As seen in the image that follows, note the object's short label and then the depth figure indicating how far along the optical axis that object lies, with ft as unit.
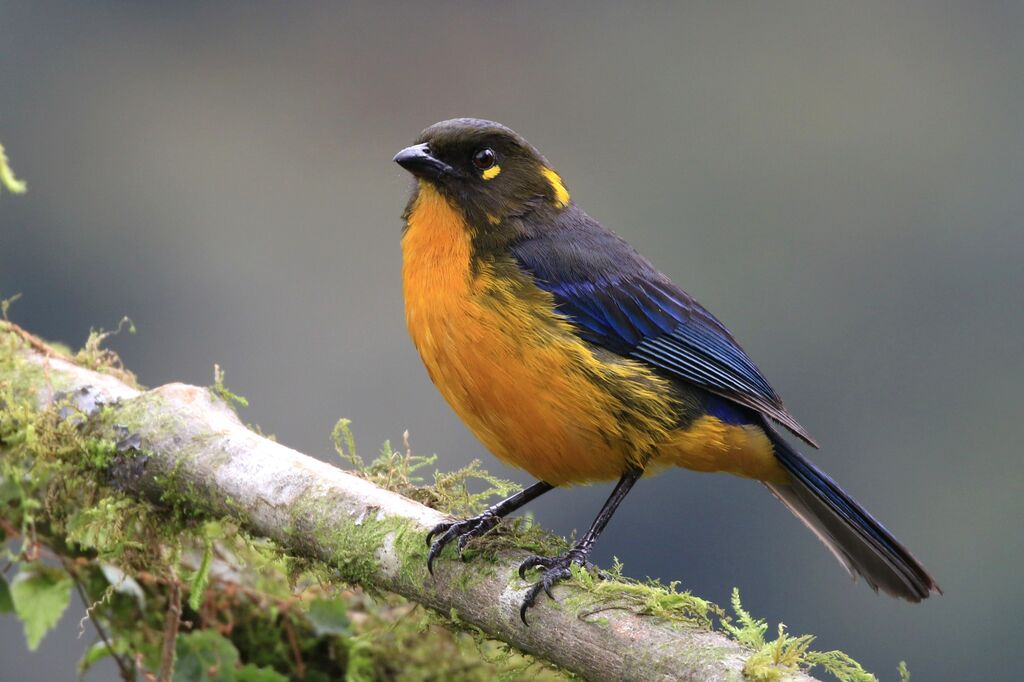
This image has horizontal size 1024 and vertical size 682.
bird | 23.50
